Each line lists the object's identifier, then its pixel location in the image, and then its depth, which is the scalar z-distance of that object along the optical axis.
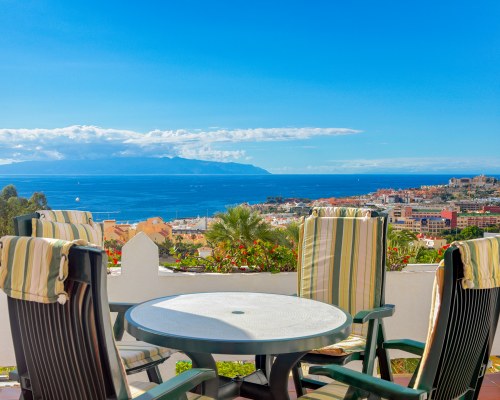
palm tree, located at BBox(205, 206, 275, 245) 6.32
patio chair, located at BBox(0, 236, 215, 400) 1.56
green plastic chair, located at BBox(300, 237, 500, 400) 1.73
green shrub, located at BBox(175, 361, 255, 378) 8.24
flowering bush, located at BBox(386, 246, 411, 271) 4.69
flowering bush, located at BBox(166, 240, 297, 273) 4.61
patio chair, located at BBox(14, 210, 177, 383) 2.67
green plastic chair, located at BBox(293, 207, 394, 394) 3.25
